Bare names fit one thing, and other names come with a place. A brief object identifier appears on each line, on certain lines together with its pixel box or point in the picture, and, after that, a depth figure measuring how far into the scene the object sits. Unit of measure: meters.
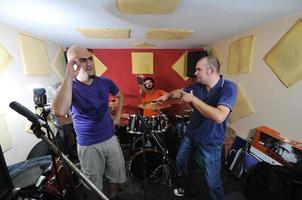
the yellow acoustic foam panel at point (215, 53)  2.87
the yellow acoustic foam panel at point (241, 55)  2.13
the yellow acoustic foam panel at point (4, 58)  1.54
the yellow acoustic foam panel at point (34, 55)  1.87
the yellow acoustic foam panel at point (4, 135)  1.49
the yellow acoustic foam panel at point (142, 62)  3.45
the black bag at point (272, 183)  1.37
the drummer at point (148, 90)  3.17
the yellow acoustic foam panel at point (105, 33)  1.88
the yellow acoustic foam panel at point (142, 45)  2.80
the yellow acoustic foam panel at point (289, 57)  1.58
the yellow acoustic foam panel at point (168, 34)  1.98
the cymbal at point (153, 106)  2.24
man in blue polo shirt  1.41
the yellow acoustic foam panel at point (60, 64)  2.69
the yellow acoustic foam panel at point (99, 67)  3.44
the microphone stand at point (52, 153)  0.75
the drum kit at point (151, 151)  2.01
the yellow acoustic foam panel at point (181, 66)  3.53
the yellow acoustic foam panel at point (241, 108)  2.23
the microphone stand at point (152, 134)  1.40
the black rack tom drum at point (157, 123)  2.13
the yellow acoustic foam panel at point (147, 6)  1.17
